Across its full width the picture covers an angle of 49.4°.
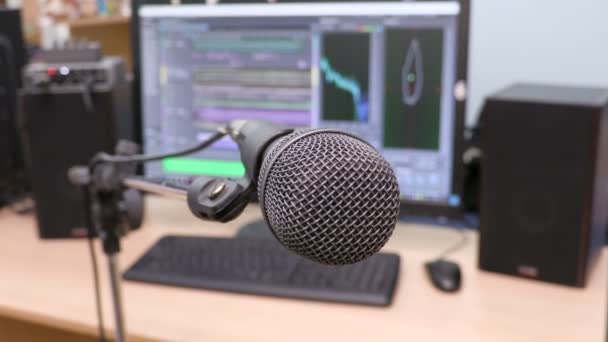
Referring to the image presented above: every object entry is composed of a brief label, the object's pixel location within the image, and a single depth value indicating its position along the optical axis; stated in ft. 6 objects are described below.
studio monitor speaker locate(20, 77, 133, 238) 3.73
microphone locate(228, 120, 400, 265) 1.44
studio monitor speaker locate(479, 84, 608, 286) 3.04
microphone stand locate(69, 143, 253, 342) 2.29
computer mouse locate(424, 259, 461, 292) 3.16
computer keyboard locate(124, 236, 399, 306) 3.09
